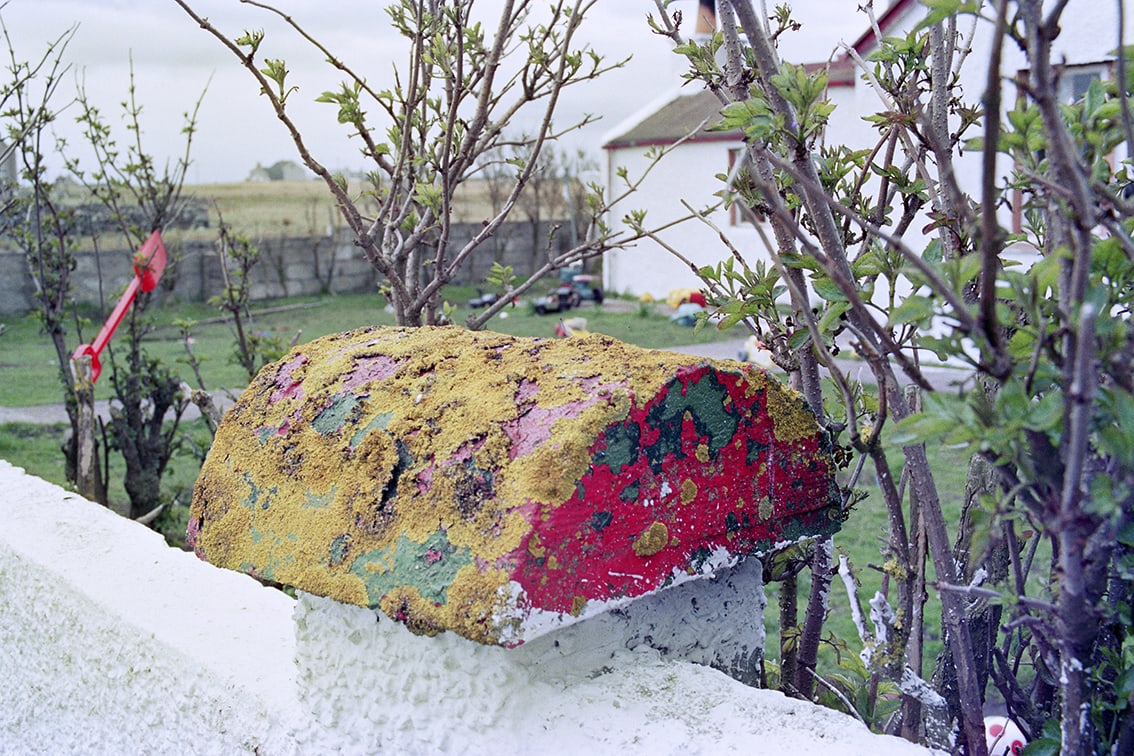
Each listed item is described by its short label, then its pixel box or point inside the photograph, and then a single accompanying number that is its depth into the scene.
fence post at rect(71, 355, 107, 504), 4.11
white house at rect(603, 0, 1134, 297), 9.55
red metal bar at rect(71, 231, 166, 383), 3.93
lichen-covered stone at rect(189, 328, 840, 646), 1.10
